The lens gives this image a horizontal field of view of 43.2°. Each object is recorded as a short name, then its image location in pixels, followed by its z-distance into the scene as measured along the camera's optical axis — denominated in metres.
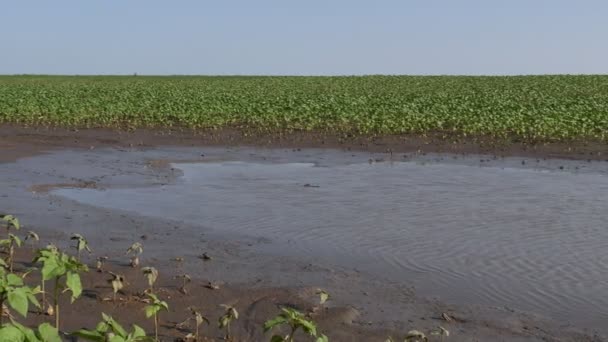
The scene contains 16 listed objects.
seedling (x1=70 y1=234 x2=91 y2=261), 6.53
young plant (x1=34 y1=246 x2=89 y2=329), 4.25
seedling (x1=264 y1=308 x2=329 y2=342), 3.79
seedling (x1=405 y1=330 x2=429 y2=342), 4.37
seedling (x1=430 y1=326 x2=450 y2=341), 5.05
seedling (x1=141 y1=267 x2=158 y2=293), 5.96
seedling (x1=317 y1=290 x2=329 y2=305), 5.69
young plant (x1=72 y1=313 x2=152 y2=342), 3.28
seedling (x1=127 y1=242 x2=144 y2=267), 6.94
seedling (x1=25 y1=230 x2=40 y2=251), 7.83
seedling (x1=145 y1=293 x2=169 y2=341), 4.84
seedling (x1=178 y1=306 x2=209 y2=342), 5.21
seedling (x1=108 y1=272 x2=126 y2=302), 5.91
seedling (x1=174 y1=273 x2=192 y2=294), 6.42
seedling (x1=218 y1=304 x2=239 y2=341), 5.11
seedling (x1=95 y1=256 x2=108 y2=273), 6.89
